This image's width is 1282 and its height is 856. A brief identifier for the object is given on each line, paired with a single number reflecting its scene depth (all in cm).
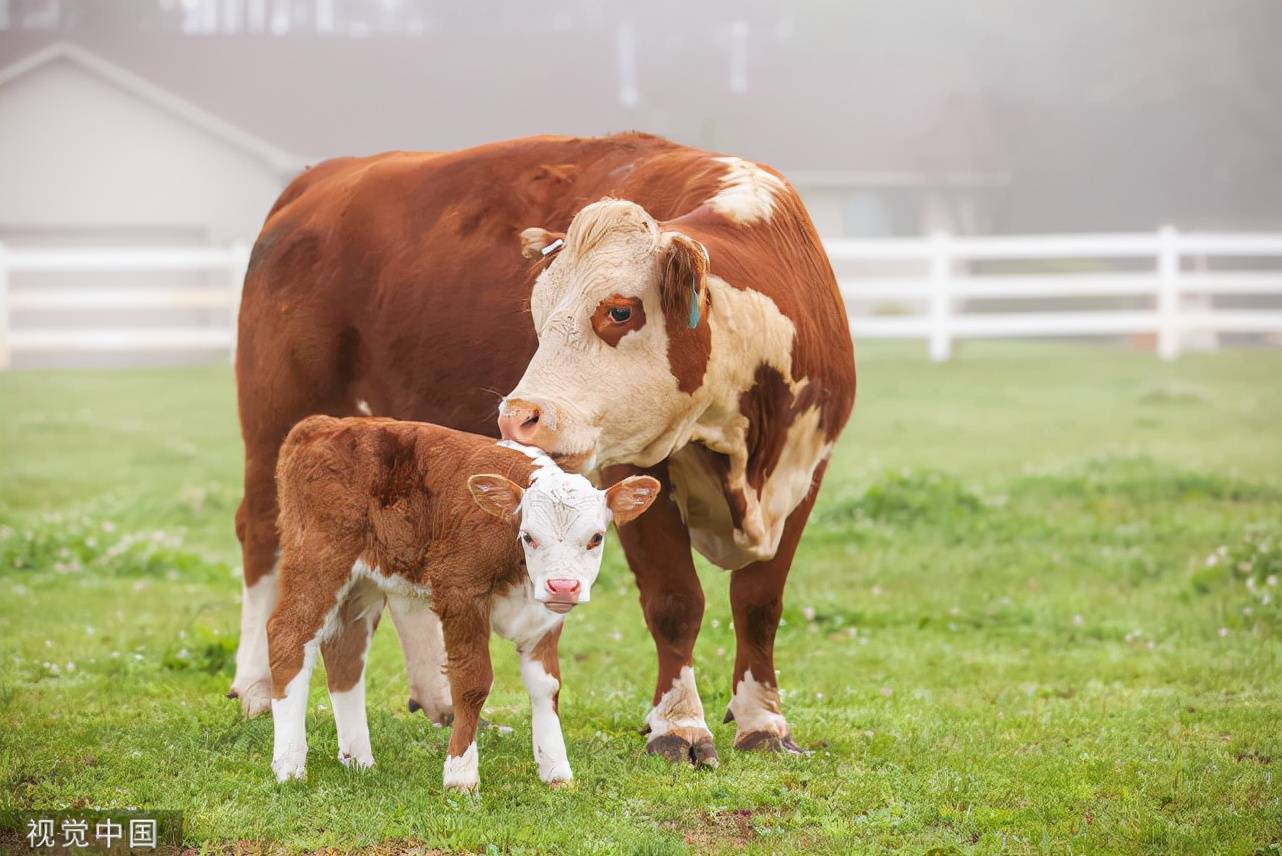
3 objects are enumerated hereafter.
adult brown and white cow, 980
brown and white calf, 954
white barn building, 6481
